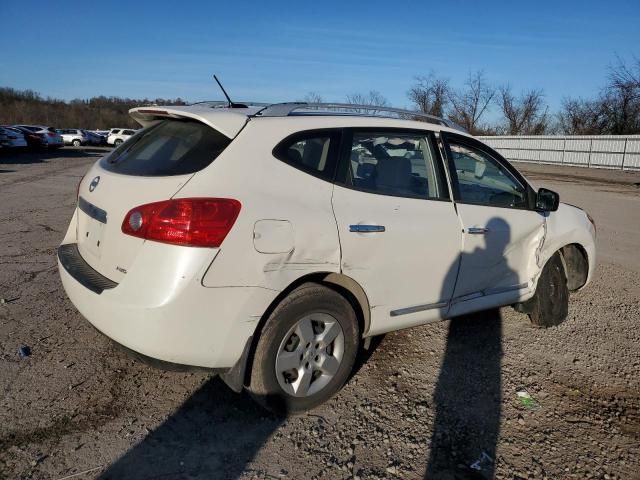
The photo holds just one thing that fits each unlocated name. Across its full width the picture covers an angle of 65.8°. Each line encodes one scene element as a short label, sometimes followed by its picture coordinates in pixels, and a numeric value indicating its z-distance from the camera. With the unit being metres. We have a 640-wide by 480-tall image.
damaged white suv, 2.50
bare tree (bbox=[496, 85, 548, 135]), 57.72
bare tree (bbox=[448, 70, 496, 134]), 59.09
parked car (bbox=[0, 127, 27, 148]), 25.78
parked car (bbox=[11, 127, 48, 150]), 31.00
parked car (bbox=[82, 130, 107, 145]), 45.41
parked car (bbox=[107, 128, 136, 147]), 43.30
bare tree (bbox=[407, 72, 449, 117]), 57.28
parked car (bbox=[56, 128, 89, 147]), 43.09
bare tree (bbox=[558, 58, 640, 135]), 40.69
